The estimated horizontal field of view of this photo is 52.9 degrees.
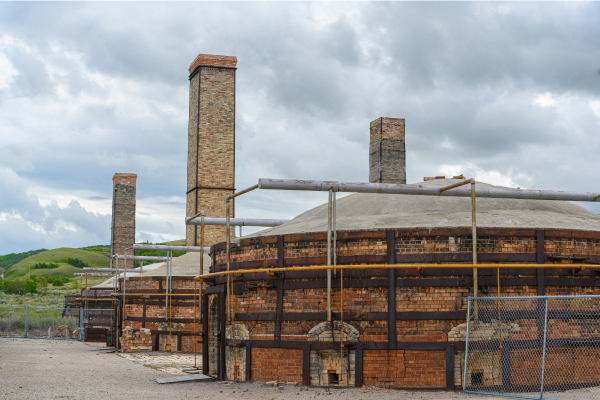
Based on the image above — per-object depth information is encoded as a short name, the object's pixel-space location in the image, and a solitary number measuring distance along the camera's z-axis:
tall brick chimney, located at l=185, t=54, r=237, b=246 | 26.19
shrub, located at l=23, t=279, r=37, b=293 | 54.69
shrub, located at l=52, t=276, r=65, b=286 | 62.91
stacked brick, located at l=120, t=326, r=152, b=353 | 22.33
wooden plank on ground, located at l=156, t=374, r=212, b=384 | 13.43
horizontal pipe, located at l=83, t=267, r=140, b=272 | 29.84
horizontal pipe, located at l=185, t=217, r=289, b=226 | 17.16
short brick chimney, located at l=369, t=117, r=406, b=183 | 24.50
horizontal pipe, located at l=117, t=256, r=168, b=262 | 26.14
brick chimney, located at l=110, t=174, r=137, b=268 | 34.75
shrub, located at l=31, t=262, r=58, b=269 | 86.64
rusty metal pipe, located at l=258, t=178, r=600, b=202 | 12.15
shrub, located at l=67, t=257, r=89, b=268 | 90.16
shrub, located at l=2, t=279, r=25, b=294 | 55.28
